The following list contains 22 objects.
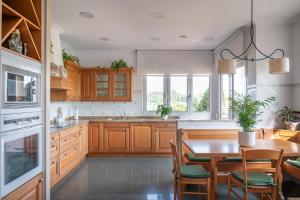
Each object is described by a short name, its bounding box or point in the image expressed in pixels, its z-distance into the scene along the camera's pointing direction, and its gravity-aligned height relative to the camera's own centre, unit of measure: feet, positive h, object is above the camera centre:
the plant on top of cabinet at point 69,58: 15.53 +3.03
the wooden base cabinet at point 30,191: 5.68 -2.37
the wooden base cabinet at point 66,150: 11.13 -2.75
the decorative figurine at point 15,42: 6.23 +1.61
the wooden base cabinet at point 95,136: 18.07 -2.71
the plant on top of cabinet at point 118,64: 19.25 +3.05
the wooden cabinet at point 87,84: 19.35 +1.43
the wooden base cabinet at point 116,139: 18.12 -2.91
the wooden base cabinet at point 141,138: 18.19 -2.84
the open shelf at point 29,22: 6.37 +2.22
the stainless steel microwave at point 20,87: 5.37 +0.36
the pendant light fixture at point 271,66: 8.66 +1.38
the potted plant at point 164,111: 19.48 -0.80
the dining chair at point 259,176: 7.31 -2.58
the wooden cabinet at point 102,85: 19.40 +1.35
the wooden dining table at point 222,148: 8.04 -1.78
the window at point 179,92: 20.99 +0.84
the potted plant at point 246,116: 9.14 -0.58
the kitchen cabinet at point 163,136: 18.19 -2.69
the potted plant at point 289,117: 12.49 -0.91
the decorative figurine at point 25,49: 6.80 +1.52
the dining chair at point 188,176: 8.52 -2.72
